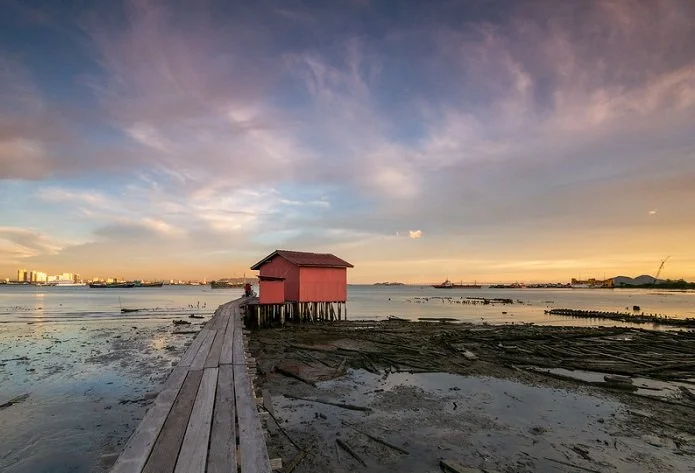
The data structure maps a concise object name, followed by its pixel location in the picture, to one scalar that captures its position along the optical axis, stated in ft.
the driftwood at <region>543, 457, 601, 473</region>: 28.66
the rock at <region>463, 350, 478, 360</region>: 67.56
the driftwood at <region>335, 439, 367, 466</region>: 29.53
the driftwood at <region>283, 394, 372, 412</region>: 40.50
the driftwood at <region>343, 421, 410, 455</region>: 31.26
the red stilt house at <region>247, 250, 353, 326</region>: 110.52
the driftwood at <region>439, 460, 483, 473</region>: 27.07
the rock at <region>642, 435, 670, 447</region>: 33.24
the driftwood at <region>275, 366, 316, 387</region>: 50.52
